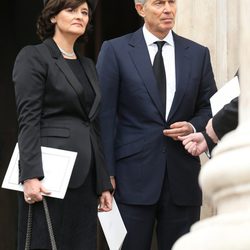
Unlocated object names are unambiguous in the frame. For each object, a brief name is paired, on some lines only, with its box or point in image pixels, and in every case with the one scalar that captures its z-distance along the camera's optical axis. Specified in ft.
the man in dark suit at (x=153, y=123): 25.40
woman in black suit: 22.17
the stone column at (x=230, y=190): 14.06
